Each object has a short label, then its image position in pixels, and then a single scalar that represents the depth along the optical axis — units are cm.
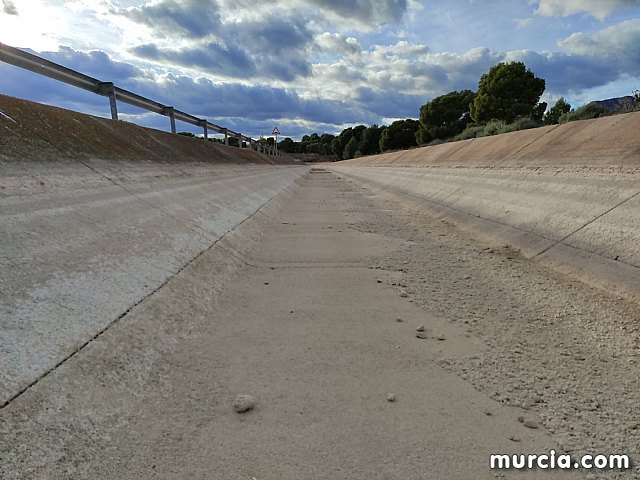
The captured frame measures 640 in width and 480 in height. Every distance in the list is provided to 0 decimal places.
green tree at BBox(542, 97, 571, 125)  3347
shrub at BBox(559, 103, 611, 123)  1255
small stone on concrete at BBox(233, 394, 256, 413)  193
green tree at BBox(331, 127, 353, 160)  14188
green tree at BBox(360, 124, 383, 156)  10775
